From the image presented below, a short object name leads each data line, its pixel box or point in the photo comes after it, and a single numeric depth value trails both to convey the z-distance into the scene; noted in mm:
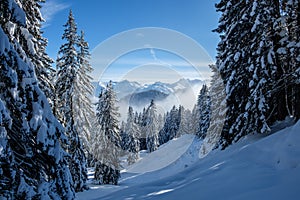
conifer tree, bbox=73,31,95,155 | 21734
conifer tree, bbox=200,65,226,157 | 24078
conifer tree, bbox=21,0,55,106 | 6777
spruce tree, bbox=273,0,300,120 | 9125
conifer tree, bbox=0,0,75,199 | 5473
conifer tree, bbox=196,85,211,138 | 42312
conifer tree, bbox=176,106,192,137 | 74688
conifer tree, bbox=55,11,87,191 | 19703
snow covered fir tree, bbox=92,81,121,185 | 28484
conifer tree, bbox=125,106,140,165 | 50831
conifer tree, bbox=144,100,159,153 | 65625
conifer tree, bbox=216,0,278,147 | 10992
